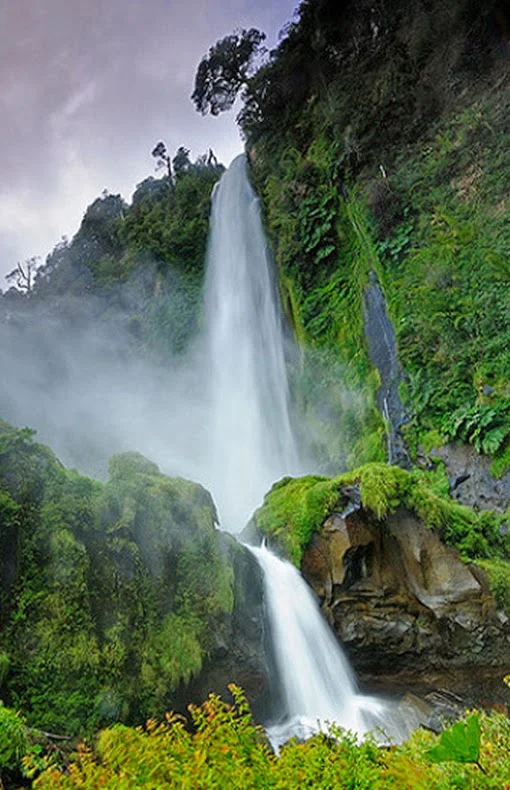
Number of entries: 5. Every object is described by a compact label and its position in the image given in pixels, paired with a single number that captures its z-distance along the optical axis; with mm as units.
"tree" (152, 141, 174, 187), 29797
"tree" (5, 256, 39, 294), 29750
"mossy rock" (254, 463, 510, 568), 8398
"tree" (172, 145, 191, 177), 29703
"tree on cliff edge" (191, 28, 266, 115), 22125
